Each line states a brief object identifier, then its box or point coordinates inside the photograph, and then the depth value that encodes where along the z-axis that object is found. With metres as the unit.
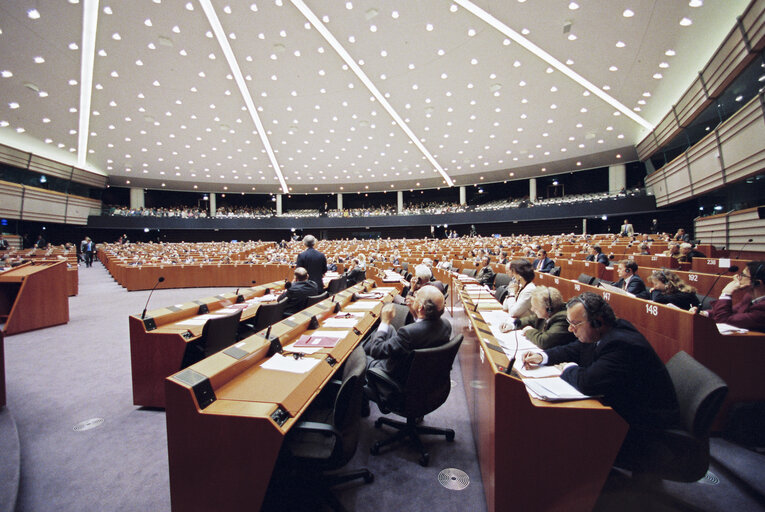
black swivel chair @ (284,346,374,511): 1.54
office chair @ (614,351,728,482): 1.46
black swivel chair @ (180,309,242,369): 2.78
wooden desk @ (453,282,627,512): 1.46
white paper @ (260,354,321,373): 1.91
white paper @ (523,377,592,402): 1.54
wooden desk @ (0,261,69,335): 4.89
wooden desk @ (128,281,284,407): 2.73
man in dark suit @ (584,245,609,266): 7.14
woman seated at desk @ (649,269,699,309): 3.30
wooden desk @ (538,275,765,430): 2.37
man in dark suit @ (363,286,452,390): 2.13
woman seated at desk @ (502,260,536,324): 2.98
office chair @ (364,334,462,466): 2.04
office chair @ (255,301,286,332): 3.47
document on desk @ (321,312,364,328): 2.93
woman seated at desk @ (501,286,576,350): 2.28
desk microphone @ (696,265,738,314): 5.61
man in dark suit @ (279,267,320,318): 3.98
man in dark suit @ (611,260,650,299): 4.14
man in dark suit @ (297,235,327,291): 5.05
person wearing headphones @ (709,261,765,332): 2.57
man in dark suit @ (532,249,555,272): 6.96
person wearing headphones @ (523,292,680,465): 1.55
